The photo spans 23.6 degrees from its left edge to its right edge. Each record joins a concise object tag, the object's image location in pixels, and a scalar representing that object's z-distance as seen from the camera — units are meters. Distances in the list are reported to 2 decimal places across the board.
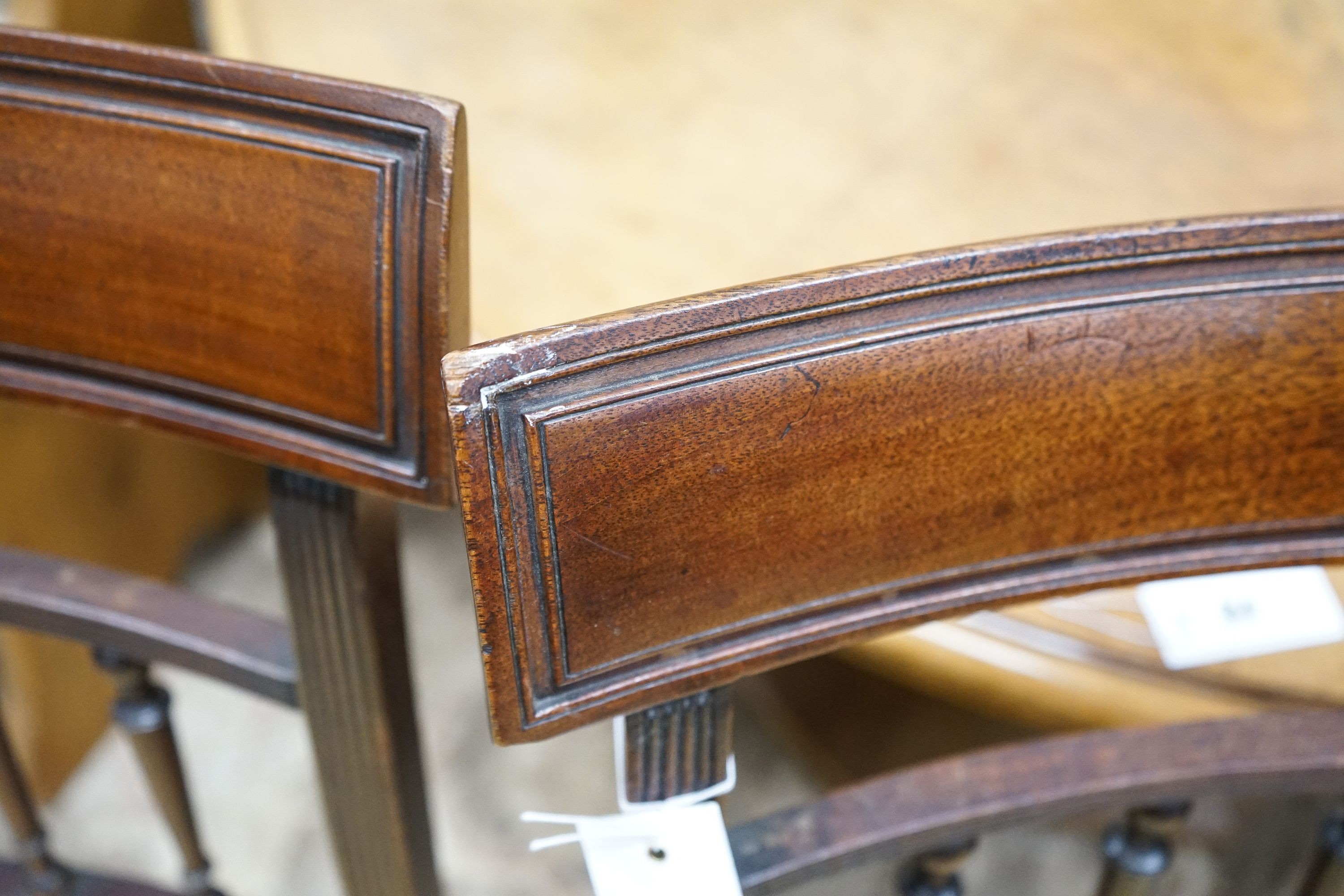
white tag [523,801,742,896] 0.72
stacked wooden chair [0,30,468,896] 0.70
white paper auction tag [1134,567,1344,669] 0.92
